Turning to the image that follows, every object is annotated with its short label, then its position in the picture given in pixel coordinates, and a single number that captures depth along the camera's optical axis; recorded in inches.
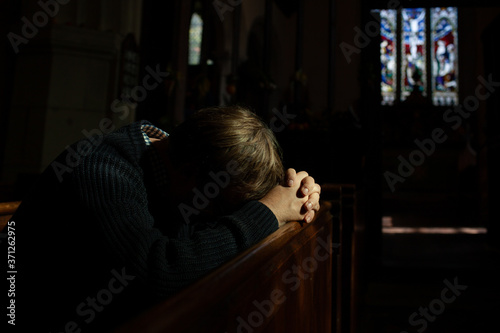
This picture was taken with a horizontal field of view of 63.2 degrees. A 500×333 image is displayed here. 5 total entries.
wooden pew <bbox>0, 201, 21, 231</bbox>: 52.0
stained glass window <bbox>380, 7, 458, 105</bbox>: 428.8
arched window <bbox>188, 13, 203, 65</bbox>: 351.6
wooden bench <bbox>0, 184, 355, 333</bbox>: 16.0
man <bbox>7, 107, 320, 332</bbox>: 31.1
